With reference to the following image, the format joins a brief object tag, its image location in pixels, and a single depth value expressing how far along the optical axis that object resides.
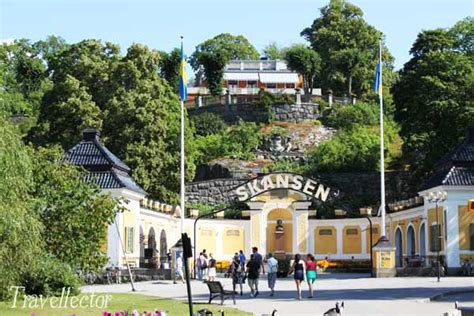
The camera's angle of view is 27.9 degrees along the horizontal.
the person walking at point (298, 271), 30.94
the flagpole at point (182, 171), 44.59
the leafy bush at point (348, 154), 76.94
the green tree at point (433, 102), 58.66
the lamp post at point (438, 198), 45.50
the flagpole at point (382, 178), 46.09
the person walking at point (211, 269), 43.61
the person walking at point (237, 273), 33.02
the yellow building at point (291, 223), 45.16
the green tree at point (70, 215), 31.56
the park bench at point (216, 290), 27.45
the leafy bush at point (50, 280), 28.80
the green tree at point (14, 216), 22.44
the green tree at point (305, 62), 100.25
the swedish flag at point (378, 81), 47.25
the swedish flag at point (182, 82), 46.34
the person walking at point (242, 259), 38.53
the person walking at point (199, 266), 45.08
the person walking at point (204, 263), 44.03
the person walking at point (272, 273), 32.91
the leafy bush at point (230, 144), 82.88
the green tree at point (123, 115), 58.09
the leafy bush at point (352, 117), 89.06
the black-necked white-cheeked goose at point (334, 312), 18.72
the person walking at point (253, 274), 31.75
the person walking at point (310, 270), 31.88
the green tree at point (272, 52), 139.15
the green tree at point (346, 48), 100.56
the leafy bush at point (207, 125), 89.75
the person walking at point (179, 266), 44.25
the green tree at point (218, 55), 99.94
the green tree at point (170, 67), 95.06
